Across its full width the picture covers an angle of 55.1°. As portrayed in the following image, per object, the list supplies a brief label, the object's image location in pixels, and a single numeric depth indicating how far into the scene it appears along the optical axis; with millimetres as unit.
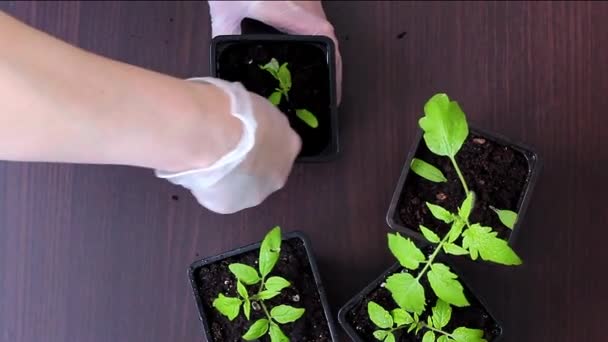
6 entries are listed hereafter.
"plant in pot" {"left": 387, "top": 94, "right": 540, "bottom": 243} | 580
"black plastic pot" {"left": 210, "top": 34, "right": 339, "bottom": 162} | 624
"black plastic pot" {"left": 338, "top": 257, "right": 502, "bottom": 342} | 570
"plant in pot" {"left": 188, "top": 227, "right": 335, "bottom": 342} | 543
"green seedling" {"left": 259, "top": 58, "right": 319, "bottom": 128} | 610
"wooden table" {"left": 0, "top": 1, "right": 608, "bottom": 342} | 636
